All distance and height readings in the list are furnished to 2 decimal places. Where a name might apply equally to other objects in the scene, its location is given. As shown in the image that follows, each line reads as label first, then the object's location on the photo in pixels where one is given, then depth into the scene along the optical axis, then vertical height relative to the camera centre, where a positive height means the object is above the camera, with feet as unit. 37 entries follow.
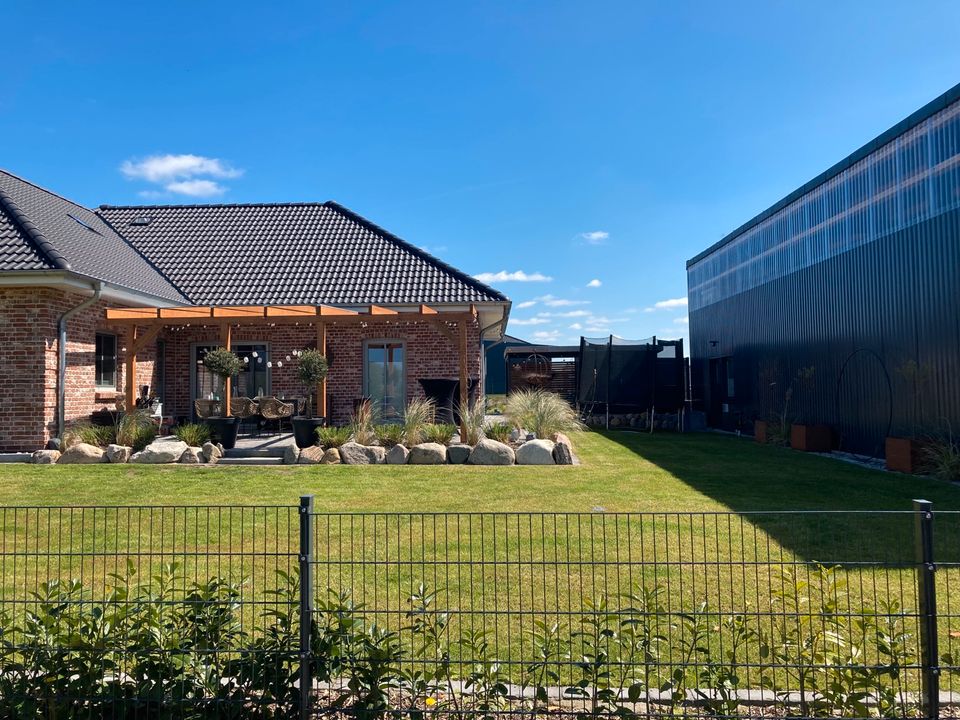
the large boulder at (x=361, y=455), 33.32 -3.30
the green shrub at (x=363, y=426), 34.99 -1.95
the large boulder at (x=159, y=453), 33.06 -3.13
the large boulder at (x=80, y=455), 33.40 -3.20
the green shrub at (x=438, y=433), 35.24 -2.37
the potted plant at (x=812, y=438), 42.96 -3.41
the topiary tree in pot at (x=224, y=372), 35.81 +1.12
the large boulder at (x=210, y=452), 33.68 -3.13
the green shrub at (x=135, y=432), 34.65 -2.12
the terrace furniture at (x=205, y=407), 37.68 -0.90
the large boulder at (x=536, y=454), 33.42 -3.34
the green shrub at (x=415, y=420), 34.73 -1.67
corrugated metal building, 32.71 +5.78
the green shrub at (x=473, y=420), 35.70 -1.74
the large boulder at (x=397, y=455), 33.19 -3.31
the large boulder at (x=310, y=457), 33.32 -3.38
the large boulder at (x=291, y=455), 33.35 -3.28
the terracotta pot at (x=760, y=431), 49.78 -3.41
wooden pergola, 38.68 +4.40
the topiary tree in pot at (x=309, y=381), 34.91 +0.53
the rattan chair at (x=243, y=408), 39.60 -1.03
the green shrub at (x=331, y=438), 34.32 -2.50
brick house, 35.94 +5.69
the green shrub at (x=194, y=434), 35.37 -2.30
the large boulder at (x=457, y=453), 33.58 -3.28
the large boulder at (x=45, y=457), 33.47 -3.28
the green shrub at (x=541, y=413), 40.42 -1.68
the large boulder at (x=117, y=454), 33.24 -3.13
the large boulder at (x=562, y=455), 33.65 -3.42
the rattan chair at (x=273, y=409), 40.45 -1.13
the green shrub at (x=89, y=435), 34.83 -2.32
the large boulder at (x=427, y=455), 33.35 -3.34
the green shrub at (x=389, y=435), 34.94 -2.41
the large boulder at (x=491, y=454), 33.30 -3.31
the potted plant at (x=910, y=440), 32.36 -2.77
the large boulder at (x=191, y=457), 33.81 -3.38
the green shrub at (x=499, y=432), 36.50 -2.41
